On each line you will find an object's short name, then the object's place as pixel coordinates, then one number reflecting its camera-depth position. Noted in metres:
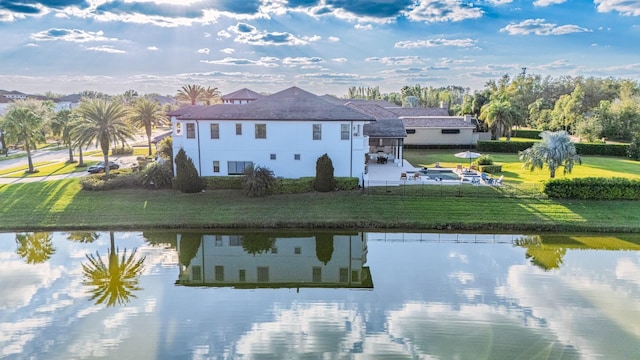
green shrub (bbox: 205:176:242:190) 28.22
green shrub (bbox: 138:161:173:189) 28.56
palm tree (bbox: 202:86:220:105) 56.65
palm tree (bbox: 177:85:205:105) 53.97
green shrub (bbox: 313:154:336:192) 27.48
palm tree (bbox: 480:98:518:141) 54.16
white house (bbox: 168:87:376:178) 28.78
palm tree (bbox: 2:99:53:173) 36.44
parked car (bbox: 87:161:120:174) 34.85
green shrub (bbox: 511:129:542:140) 65.69
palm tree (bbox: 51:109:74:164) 41.06
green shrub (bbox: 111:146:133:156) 49.97
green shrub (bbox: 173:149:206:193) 27.67
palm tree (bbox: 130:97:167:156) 47.75
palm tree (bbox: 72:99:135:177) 30.75
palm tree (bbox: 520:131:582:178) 29.33
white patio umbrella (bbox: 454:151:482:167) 31.88
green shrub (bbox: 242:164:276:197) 26.95
